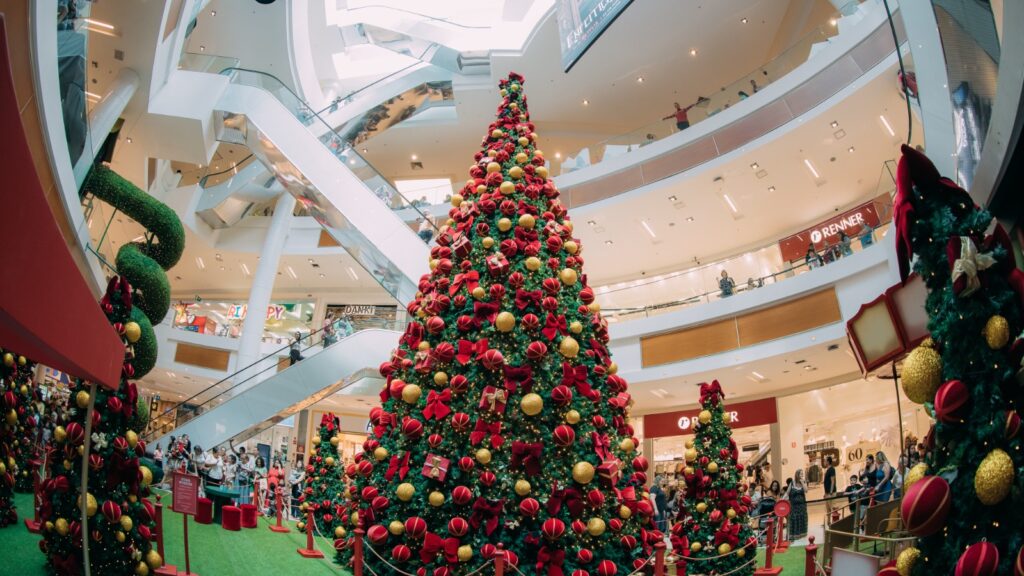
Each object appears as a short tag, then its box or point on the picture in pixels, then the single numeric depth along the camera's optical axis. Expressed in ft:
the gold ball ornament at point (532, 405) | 11.59
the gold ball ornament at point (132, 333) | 12.71
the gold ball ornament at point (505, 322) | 12.30
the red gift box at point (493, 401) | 11.76
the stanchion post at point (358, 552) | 11.80
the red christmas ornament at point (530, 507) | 11.22
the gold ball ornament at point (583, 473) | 11.49
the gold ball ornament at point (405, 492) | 11.57
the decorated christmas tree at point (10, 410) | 16.11
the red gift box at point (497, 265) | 12.95
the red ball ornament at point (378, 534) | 11.55
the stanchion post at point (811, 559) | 13.00
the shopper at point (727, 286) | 39.86
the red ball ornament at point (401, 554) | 11.38
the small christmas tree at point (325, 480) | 27.48
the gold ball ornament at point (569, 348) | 12.28
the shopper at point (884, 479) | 24.11
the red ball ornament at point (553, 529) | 11.05
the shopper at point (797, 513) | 28.25
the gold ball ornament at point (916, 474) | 6.83
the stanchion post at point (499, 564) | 10.64
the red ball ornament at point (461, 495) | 11.25
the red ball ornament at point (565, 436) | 11.51
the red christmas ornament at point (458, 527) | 11.17
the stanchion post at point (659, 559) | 11.85
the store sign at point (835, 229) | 36.22
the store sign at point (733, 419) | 44.57
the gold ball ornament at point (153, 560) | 12.14
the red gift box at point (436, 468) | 11.44
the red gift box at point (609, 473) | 11.71
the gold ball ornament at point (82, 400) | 11.92
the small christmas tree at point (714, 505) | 19.26
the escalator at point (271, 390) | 39.32
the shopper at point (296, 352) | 42.06
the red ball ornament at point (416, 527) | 11.37
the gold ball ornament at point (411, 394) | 12.51
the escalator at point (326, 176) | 34.42
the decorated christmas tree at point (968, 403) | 5.72
